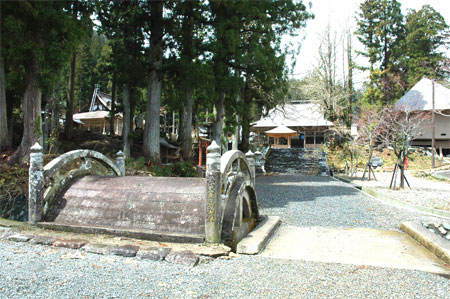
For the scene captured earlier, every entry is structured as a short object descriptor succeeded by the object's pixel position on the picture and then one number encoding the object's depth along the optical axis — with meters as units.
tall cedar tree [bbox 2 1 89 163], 8.75
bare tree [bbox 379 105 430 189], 24.56
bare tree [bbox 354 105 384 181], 22.15
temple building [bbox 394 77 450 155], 26.94
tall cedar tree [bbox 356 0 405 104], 30.56
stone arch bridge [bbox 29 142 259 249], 4.09
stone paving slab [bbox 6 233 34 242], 4.15
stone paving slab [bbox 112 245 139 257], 3.68
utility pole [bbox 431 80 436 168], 21.43
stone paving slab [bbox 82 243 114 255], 3.74
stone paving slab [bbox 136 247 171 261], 3.60
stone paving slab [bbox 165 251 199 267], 3.49
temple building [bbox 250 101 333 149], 30.01
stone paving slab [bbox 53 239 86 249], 3.89
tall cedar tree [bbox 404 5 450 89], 30.44
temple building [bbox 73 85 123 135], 29.34
